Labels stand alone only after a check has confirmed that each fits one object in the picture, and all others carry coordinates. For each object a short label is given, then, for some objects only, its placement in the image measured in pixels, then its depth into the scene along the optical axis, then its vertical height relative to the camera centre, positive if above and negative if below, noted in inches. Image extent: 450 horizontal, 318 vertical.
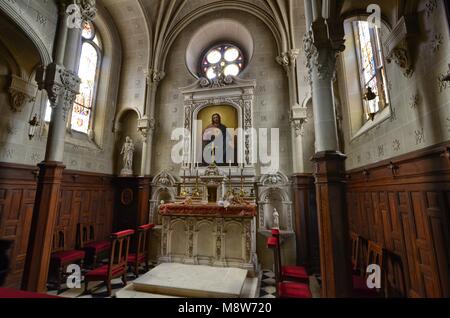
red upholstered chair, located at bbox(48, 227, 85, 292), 206.8 -61.1
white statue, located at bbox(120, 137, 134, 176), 325.1 +61.4
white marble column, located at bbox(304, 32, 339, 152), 138.4 +70.7
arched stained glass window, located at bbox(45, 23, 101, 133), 302.5 +177.0
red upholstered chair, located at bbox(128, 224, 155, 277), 226.7 -64.9
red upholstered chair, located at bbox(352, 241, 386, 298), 136.9 -58.4
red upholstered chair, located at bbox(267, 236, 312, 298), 134.3 -60.9
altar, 231.1 -42.8
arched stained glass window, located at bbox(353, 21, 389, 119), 183.6 +130.0
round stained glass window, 373.4 +246.3
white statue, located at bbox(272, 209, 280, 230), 276.7 -29.5
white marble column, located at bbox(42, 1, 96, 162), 182.1 +102.0
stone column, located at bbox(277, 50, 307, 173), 286.7 +108.7
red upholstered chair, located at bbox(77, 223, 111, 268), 255.8 -59.9
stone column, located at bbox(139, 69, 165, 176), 333.1 +119.6
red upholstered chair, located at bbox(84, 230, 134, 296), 182.3 -66.2
